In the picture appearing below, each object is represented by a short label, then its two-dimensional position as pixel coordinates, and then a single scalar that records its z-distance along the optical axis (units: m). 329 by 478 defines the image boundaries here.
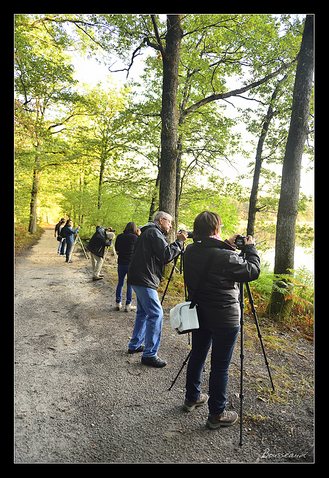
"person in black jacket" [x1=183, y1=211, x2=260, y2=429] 2.43
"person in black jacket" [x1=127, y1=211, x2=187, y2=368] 3.58
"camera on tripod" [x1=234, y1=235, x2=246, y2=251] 2.61
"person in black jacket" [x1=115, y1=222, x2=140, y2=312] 5.80
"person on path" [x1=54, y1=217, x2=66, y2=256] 12.86
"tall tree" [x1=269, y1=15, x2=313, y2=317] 4.86
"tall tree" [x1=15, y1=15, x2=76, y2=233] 5.74
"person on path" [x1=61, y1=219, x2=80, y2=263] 11.56
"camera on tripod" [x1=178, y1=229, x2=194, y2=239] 3.31
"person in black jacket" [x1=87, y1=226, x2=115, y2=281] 8.05
